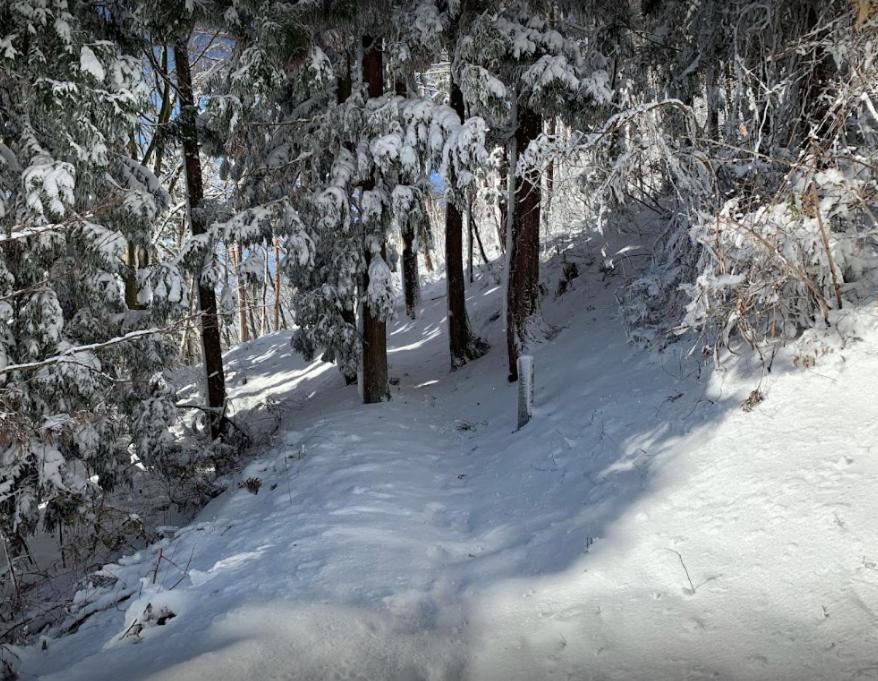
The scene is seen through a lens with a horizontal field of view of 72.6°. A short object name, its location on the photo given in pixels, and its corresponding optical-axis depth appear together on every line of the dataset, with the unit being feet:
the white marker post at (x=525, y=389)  26.94
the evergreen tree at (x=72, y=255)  24.64
